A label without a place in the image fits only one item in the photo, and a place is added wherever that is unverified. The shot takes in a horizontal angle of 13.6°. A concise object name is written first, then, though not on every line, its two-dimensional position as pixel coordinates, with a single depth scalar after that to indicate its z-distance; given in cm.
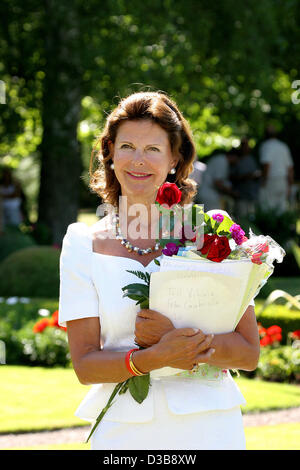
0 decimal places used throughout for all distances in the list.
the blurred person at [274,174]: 2264
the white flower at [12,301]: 1524
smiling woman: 390
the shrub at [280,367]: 1168
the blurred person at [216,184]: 2286
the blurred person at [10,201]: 2563
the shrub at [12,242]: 2213
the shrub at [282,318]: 1288
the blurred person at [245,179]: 2384
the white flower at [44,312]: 1405
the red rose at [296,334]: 1199
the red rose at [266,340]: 1207
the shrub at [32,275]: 1695
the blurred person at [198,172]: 2009
